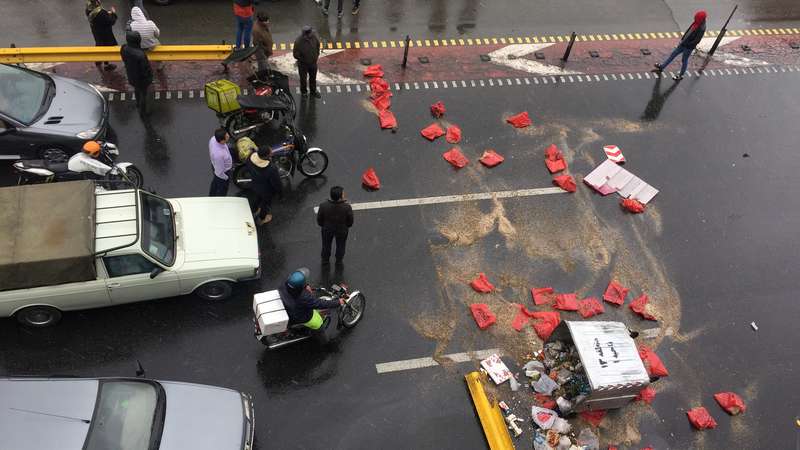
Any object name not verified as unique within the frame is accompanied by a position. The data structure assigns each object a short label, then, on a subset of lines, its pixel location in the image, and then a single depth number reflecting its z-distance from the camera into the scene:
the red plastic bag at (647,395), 9.14
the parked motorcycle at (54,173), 9.60
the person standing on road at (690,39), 13.62
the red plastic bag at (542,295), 10.10
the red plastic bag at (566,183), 11.92
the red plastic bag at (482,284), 10.08
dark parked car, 10.07
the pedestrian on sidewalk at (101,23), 12.38
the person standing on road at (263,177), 9.33
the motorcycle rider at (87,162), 9.44
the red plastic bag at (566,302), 10.01
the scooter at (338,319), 8.48
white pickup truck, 7.86
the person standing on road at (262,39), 12.10
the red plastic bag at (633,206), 11.67
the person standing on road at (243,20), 13.03
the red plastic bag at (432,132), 12.55
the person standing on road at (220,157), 9.49
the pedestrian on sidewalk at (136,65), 11.09
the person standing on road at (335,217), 8.85
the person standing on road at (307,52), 11.89
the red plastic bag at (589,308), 10.03
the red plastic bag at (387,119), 12.63
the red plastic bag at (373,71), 13.77
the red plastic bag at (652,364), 9.35
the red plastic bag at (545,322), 9.62
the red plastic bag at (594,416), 8.74
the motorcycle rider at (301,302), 7.60
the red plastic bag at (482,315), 9.63
